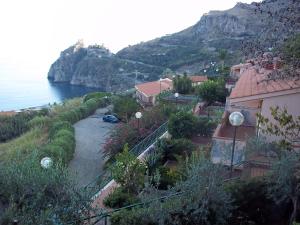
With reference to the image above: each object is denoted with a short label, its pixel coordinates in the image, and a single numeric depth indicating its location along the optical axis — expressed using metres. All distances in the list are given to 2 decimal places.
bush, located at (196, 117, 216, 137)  11.20
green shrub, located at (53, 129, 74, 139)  13.51
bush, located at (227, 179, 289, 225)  5.50
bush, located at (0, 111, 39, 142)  18.28
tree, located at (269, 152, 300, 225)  4.91
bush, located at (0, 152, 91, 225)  4.45
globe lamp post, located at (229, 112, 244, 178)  6.52
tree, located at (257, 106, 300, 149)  5.15
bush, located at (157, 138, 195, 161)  9.77
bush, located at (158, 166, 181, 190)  7.64
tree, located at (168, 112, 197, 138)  10.89
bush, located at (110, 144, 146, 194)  7.43
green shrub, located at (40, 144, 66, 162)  10.75
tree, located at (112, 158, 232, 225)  4.94
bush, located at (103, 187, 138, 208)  6.92
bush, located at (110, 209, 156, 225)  4.98
